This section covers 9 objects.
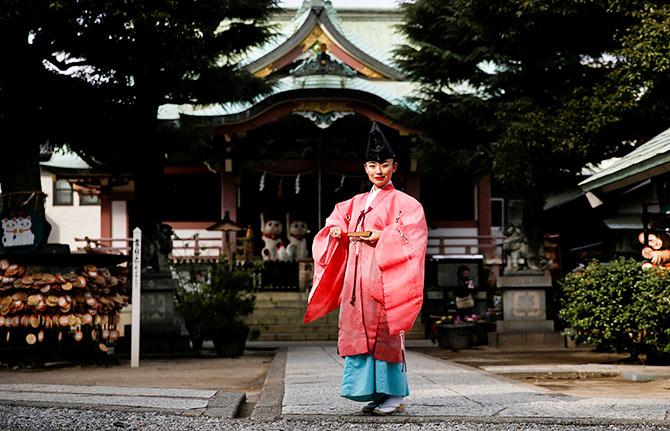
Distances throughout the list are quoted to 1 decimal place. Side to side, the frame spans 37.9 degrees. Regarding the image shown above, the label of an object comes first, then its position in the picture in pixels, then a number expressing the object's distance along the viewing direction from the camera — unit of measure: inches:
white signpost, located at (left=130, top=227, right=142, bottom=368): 488.1
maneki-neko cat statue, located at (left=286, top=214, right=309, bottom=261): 1010.7
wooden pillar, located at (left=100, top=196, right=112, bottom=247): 1078.4
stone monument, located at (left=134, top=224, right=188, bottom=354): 608.1
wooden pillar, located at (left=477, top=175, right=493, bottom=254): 1063.0
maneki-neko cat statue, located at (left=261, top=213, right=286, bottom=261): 1018.0
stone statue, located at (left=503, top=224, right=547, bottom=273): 719.1
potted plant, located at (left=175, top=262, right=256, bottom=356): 593.0
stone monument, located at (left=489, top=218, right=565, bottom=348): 708.0
